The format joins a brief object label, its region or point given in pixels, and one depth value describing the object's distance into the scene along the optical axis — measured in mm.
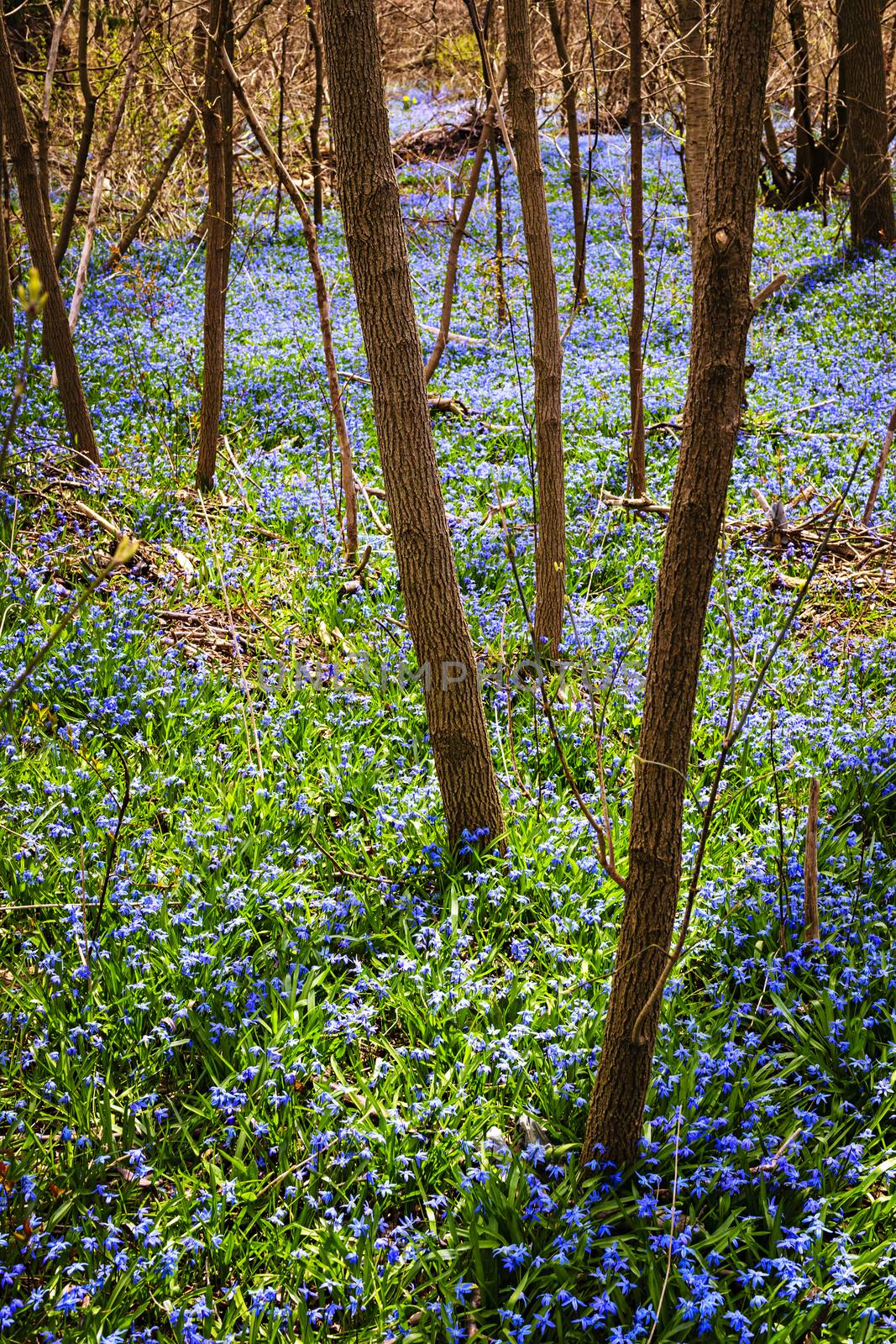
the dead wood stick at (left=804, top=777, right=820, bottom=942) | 3109
